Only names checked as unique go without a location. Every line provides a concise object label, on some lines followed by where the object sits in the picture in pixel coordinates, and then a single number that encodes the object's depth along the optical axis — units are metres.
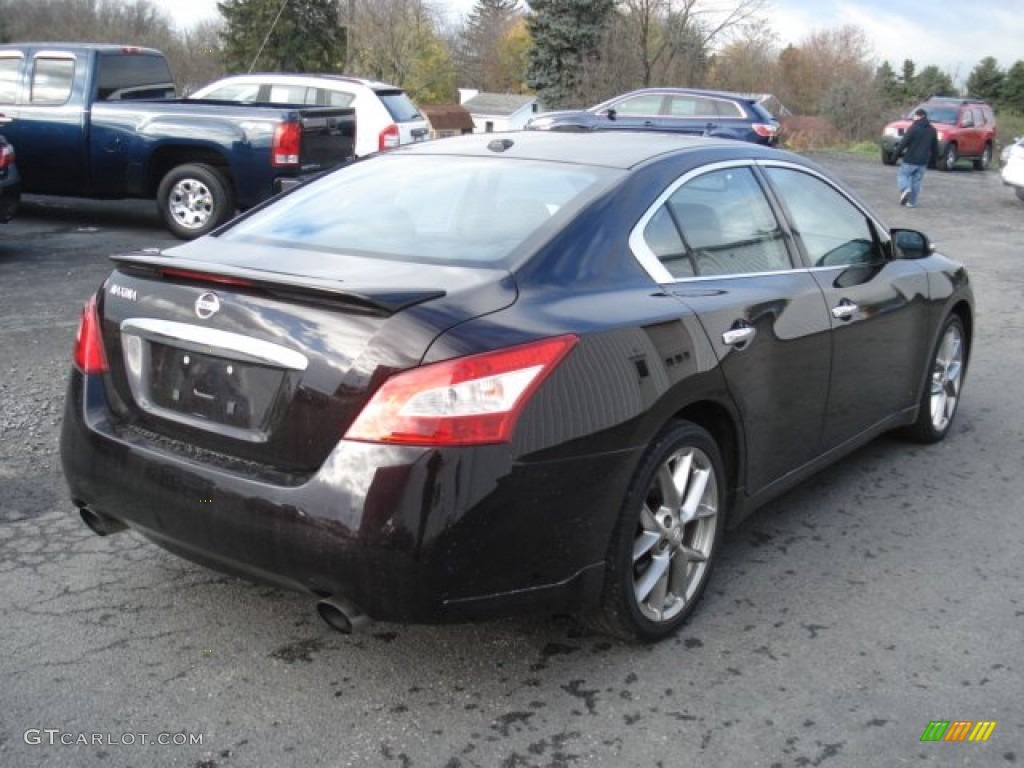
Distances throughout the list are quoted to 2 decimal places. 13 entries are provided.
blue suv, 20.00
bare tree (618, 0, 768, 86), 34.75
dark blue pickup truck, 11.46
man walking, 18.08
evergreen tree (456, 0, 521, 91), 91.44
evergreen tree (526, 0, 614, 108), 43.78
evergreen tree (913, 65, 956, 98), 69.38
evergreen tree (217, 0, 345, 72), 57.38
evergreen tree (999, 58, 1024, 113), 65.69
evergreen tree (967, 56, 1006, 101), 68.00
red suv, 30.28
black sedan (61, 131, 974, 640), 2.89
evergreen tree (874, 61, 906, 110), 48.97
